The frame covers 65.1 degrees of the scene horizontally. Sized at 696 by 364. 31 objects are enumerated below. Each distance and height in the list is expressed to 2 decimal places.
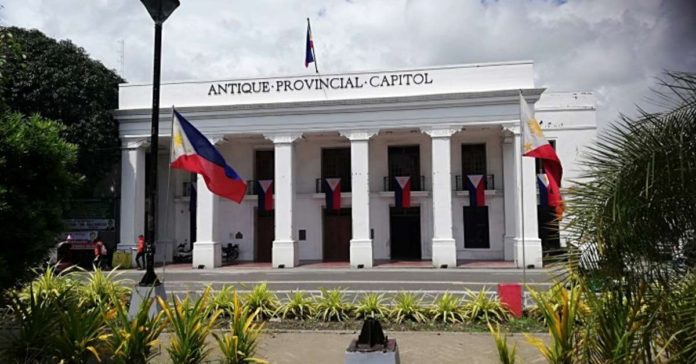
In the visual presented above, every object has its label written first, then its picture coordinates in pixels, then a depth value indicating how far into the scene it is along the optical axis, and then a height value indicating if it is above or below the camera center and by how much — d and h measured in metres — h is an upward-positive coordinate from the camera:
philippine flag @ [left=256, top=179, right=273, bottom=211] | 26.05 +1.34
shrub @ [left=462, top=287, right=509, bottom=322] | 9.28 -1.53
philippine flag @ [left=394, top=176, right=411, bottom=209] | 25.48 +1.39
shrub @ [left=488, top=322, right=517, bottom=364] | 5.63 -1.37
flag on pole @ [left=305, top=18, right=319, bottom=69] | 25.36 +8.00
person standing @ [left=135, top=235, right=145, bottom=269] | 23.41 -1.26
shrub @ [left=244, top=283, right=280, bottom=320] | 9.77 -1.44
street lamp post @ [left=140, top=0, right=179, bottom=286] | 8.84 +1.69
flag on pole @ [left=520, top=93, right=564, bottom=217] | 10.79 +1.54
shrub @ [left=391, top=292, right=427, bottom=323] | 9.41 -1.55
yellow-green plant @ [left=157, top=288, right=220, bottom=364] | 6.02 -1.24
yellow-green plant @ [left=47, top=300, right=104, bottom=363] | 6.05 -1.27
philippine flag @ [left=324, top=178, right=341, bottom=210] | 25.80 +1.35
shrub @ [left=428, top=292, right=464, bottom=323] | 9.35 -1.55
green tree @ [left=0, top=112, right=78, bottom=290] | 6.26 +0.44
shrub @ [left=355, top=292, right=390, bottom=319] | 9.68 -1.55
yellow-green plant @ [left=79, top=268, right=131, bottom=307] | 9.65 -1.21
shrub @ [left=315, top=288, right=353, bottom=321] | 9.63 -1.53
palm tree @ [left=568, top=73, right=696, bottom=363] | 4.33 -0.07
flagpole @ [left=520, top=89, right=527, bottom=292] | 10.15 +1.82
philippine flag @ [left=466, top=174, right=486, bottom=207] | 25.36 +1.42
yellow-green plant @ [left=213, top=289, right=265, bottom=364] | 6.12 -1.36
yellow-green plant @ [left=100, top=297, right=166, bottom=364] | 5.95 -1.27
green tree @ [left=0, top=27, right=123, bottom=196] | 23.77 +5.68
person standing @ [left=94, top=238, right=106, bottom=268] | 23.23 -1.14
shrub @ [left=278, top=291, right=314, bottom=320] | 9.81 -1.56
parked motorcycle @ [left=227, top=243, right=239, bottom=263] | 26.30 -1.41
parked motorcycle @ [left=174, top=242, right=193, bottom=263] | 27.28 -1.51
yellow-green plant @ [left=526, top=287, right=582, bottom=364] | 5.56 -1.15
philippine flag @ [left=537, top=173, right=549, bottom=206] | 24.38 +1.55
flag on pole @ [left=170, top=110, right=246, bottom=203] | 10.35 +1.25
